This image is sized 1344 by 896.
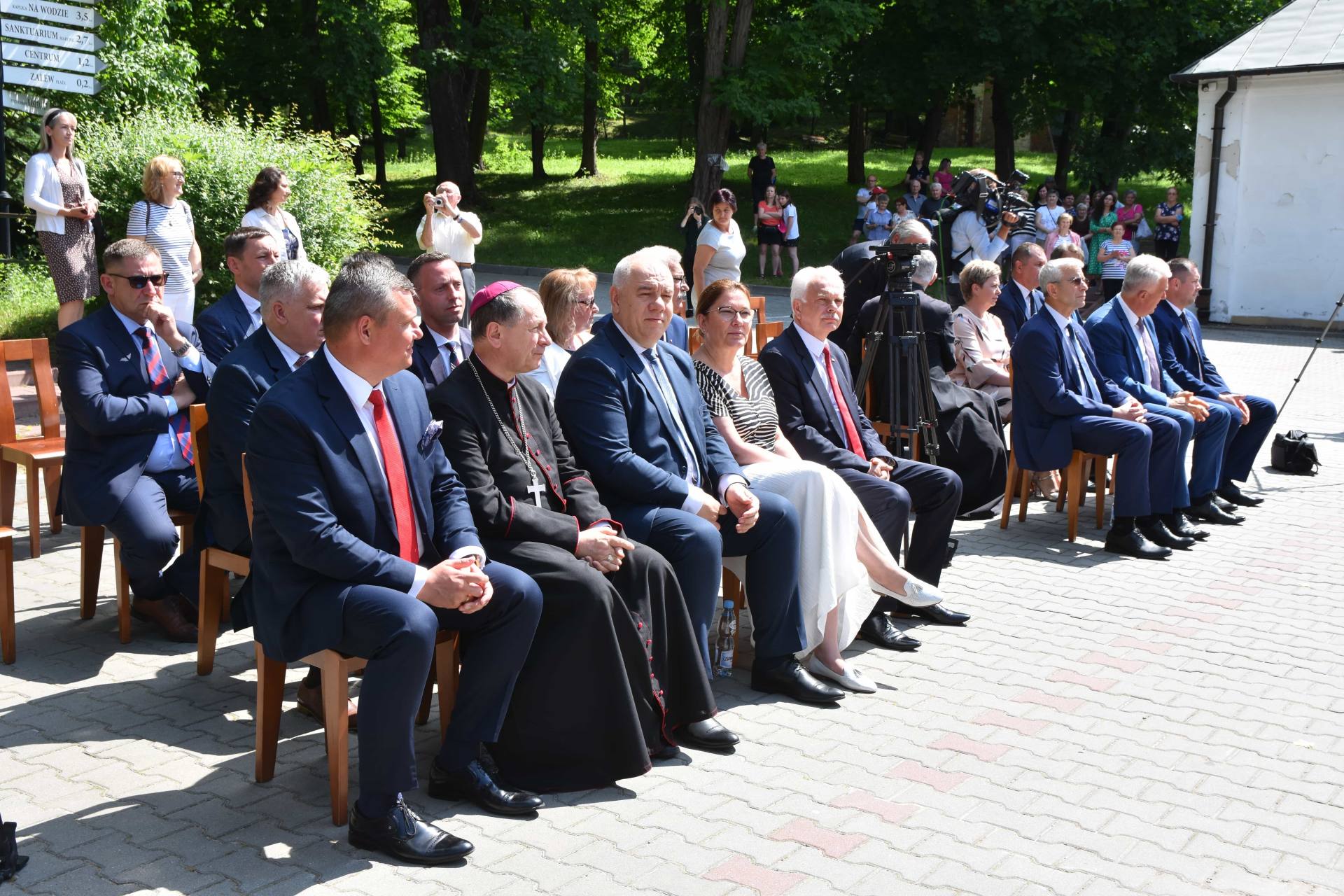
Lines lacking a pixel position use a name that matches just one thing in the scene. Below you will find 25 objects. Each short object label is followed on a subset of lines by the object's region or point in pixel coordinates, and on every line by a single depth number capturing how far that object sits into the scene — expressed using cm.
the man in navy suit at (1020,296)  837
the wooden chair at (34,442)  582
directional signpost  1191
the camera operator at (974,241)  1191
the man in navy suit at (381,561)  361
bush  1095
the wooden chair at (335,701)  374
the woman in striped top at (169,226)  888
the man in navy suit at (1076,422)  721
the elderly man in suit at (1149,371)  780
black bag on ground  939
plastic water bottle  515
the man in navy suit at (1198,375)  833
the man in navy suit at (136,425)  518
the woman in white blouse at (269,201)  811
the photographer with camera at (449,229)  1077
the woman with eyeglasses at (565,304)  591
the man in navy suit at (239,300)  557
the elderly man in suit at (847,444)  575
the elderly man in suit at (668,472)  475
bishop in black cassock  409
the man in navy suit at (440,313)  552
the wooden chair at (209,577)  469
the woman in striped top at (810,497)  510
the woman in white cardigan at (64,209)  937
